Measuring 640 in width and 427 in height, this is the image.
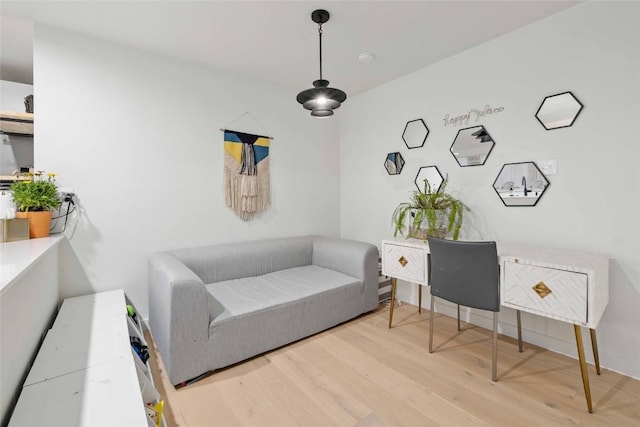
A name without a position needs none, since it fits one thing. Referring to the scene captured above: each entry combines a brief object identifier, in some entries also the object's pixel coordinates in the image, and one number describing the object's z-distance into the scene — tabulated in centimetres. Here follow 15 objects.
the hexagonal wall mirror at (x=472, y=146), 238
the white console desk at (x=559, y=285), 148
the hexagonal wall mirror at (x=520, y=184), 211
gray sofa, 172
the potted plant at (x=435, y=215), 239
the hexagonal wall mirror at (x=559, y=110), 193
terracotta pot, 179
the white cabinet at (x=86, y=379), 98
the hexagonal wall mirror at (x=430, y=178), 272
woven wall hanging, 282
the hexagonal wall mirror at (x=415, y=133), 281
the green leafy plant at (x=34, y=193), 181
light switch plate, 203
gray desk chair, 176
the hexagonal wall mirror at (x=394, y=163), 304
